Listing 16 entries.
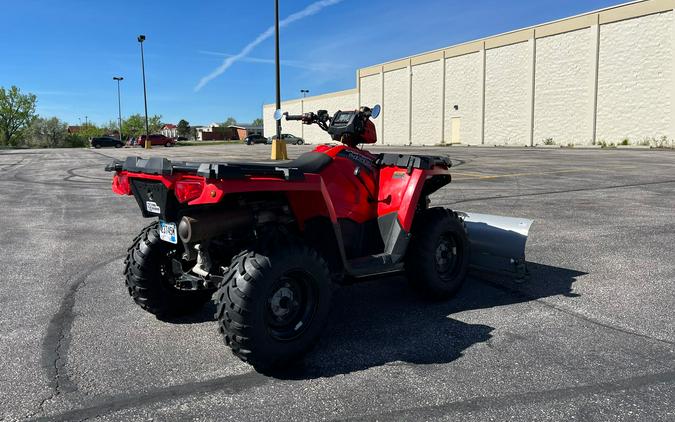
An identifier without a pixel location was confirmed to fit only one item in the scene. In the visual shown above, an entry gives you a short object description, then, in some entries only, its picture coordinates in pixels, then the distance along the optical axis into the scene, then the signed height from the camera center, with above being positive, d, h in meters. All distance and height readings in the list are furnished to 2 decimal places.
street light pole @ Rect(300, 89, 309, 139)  81.00 +6.88
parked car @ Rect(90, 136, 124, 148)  61.50 +1.64
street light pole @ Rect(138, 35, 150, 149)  52.66 +6.17
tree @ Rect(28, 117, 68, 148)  91.38 +4.06
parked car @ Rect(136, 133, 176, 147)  61.32 +1.83
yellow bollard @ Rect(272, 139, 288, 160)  23.56 +0.23
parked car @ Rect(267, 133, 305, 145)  67.96 +1.93
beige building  34.84 +5.55
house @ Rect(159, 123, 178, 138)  158.44 +7.93
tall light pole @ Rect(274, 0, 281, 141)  22.94 +4.83
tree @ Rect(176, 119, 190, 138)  141.50 +7.40
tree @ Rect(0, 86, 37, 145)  93.81 +7.53
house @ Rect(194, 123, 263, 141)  132.88 +5.60
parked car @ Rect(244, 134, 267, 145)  68.44 +2.03
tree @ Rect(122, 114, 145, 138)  140.62 +8.20
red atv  3.17 -0.58
